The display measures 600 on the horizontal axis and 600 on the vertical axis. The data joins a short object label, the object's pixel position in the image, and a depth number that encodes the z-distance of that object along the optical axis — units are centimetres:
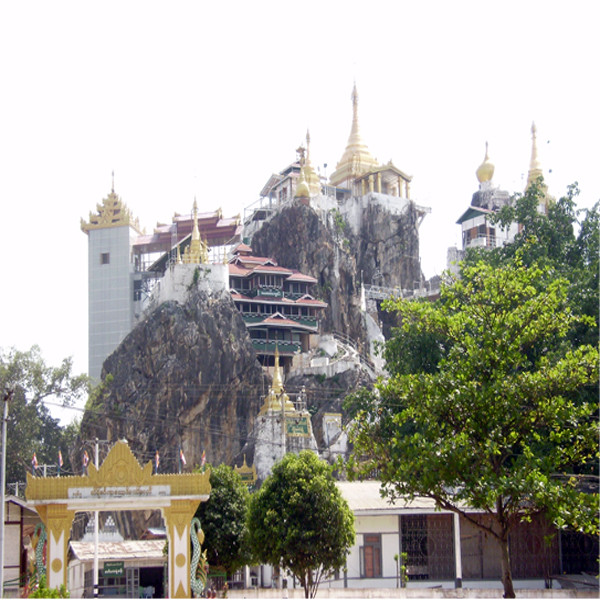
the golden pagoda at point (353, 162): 9638
